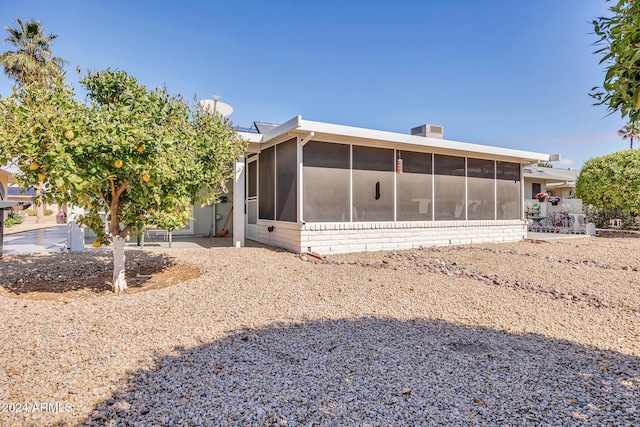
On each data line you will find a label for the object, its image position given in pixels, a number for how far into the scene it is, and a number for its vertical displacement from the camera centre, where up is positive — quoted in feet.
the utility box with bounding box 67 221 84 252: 24.36 -1.64
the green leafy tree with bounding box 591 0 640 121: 5.47 +2.59
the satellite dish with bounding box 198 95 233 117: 21.58 +7.54
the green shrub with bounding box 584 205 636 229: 51.85 -0.70
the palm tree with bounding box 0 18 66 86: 51.19 +24.62
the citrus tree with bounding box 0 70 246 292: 12.00 +2.40
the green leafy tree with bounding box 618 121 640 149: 84.38 +19.64
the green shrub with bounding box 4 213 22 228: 53.42 -0.88
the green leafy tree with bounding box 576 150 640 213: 44.82 +4.03
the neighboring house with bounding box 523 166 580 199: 66.69 +6.62
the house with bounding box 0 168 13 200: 56.36 +6.35
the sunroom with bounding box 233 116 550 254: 25.07 +1.99
